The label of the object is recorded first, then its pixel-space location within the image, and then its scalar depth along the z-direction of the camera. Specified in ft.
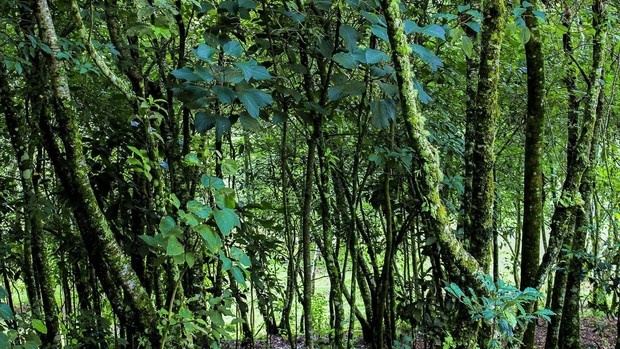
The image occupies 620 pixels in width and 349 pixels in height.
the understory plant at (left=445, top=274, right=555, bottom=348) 6.47
